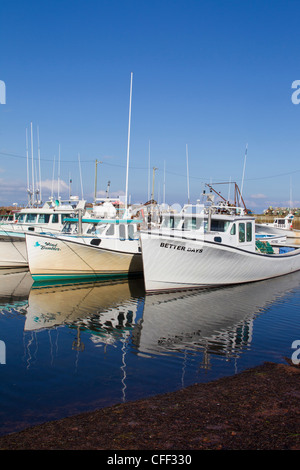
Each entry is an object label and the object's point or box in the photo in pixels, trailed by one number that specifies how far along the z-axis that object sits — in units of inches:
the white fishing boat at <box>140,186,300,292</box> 733.9
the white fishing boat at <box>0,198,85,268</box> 1059.3
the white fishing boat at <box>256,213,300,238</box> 1820.9
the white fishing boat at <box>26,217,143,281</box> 848.9
